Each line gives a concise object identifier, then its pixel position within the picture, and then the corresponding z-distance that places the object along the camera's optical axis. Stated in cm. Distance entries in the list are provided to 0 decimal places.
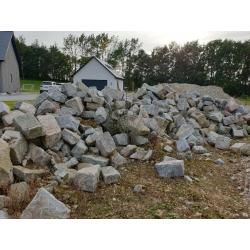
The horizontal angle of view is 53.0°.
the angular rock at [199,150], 581
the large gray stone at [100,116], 579
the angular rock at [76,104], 594
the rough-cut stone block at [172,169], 431
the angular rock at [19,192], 333
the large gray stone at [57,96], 617
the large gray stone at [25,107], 550
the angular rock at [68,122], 510
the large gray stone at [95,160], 450
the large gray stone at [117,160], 466
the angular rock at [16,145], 403
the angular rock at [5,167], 358
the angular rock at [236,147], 642
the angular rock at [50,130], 452
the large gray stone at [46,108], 571
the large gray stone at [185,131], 657
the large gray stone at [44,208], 307
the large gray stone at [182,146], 553
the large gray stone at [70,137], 477
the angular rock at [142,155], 498
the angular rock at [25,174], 379
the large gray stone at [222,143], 663
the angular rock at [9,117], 485
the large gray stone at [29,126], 433
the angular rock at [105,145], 471
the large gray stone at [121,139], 533
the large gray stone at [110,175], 395
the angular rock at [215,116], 857
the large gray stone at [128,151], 506
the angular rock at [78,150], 464
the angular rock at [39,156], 421
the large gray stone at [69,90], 639
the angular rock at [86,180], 368
